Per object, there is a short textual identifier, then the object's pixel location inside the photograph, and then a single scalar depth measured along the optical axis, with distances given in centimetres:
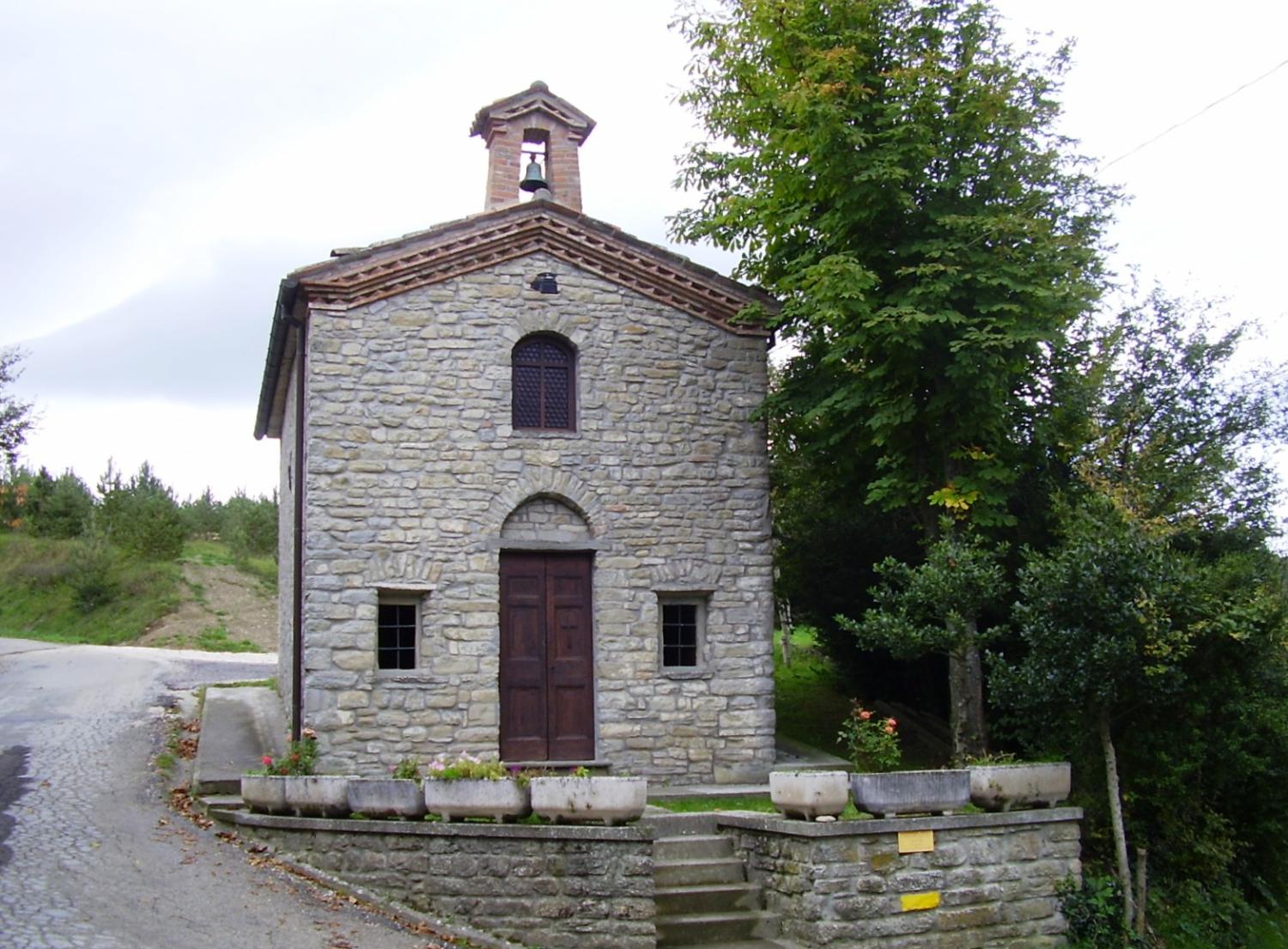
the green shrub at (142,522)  3328
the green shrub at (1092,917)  969
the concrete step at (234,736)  1152
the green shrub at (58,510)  3619
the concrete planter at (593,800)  873
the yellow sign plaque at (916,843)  915
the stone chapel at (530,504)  1231
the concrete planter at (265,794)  987
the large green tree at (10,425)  2511
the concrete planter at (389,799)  916
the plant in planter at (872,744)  1011
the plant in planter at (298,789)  945
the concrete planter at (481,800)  890
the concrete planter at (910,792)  910
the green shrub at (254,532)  3750
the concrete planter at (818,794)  896
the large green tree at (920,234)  1231
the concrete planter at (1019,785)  961
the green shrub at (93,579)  3088
